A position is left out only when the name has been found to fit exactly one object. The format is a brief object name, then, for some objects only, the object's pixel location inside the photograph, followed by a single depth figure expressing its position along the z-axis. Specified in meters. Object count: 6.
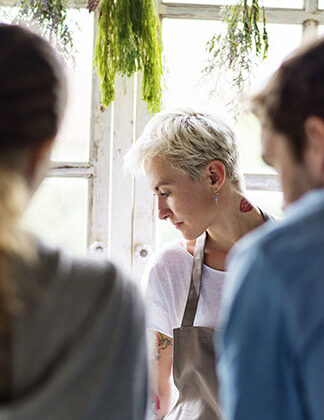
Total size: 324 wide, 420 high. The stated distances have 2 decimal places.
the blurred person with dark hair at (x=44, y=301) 1.31
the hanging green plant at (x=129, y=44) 2.35
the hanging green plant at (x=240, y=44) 2.43
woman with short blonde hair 2.20
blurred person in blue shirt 1.26
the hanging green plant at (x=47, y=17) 2.40
